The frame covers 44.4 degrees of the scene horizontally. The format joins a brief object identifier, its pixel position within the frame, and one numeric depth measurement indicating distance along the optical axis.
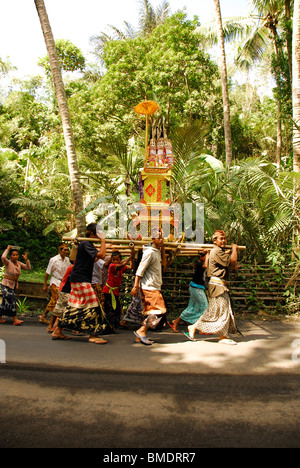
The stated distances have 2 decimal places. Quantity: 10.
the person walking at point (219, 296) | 5.67
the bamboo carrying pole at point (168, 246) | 5.72
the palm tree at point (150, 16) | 21.52
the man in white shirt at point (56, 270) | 7.17
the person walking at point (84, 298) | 5.36
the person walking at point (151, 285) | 5.55
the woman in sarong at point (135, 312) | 6.85
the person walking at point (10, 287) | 7.40
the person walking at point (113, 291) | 6.77
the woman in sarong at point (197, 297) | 6.52
